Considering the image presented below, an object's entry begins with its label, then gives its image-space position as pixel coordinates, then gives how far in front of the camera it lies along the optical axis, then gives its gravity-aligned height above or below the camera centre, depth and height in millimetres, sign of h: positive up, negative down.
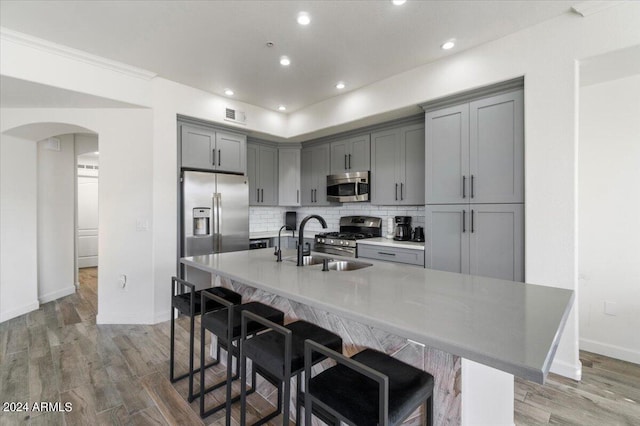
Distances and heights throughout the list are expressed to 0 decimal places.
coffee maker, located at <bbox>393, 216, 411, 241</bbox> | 3861 -228
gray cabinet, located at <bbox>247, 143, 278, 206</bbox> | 4727 +626
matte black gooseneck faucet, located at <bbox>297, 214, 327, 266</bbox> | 2051 -254
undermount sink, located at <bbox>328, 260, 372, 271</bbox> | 2258 -401
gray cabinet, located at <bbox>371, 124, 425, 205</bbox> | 3613 +594
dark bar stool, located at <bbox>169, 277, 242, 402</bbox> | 2055 -662
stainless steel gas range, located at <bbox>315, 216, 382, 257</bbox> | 4004 -321
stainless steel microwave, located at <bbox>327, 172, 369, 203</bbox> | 4117 +366
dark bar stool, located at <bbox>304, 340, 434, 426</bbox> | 974 -651
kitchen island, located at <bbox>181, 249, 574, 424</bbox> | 902 -387
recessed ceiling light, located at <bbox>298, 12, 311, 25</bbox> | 2346 +1553
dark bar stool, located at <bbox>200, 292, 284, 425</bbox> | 1676 -671
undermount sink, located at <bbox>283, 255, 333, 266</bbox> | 2338 -373
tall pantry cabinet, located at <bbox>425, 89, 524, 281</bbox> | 2654 +248
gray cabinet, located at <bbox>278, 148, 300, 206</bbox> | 5055 +637
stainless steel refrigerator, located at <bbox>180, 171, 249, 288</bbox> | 3688 -42
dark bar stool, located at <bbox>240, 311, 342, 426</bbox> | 1275 -642
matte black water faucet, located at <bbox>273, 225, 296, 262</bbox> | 2262 -328
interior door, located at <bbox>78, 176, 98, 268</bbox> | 6422 -179
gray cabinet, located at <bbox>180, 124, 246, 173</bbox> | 3788 +853
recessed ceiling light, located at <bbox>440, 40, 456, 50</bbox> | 2725 +1550
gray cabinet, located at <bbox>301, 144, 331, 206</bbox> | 4688 +620
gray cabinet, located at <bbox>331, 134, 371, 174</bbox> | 4148 +835
